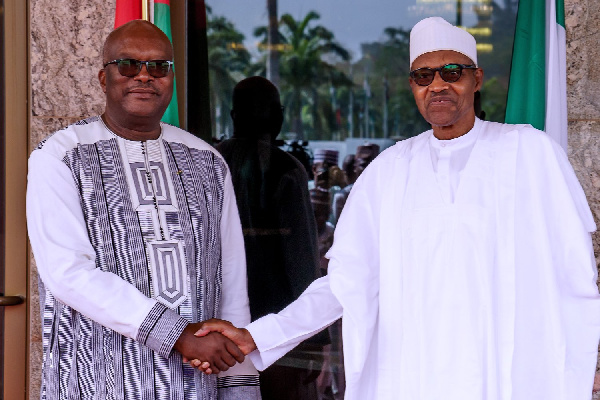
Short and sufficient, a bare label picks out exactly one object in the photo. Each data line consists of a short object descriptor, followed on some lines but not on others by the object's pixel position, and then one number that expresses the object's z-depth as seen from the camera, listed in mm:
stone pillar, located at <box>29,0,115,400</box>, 4215
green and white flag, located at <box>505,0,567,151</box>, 3527
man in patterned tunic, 3025
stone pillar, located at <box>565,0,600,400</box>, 3930
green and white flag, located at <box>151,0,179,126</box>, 3848
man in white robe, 2865
